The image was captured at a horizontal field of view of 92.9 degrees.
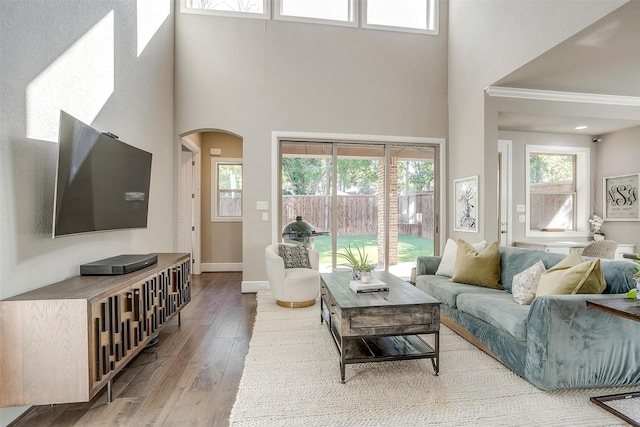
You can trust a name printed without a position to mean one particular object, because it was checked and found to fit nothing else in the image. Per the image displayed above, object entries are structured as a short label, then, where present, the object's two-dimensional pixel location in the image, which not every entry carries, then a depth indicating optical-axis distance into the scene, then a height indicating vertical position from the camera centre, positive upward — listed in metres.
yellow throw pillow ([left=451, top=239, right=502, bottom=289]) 3.01 -0.56
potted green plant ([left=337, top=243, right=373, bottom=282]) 2.60 -0.47
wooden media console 1.59 -0.73
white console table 4.76 -0.54
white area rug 1.71 -1.16
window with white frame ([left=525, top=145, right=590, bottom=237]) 5.19 +0.39
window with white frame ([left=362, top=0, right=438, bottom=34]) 5.02 +3.32
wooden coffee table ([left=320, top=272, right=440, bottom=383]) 2.09 -0.78
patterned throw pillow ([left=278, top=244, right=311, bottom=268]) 3.95 -0.57
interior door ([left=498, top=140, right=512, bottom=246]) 5.03 +0.37
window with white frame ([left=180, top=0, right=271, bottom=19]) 4.59 +3.15
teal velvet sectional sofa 1.89 -0.82
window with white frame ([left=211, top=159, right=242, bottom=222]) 6.03 +0.42
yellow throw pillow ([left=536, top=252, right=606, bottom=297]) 2.06 -0.47
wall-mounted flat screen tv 1.95 +0.23
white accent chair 3.60 -0.86
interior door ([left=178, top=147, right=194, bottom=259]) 5.52 +0.16
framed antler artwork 4.39 +0.12
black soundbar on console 2.23 -0.41
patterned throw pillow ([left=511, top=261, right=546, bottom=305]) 2.41 -0.58
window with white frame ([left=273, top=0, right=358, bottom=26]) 4.76 +3.22
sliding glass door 4.92 +0.23
